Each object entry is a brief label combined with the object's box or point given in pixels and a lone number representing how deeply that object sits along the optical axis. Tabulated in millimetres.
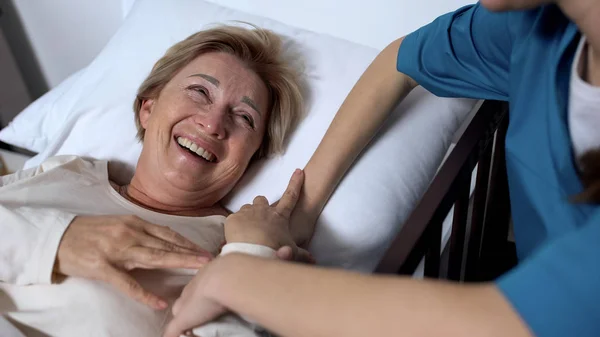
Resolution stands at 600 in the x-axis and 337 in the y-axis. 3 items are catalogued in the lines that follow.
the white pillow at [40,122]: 1579
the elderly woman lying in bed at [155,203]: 951
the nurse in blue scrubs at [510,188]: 506
